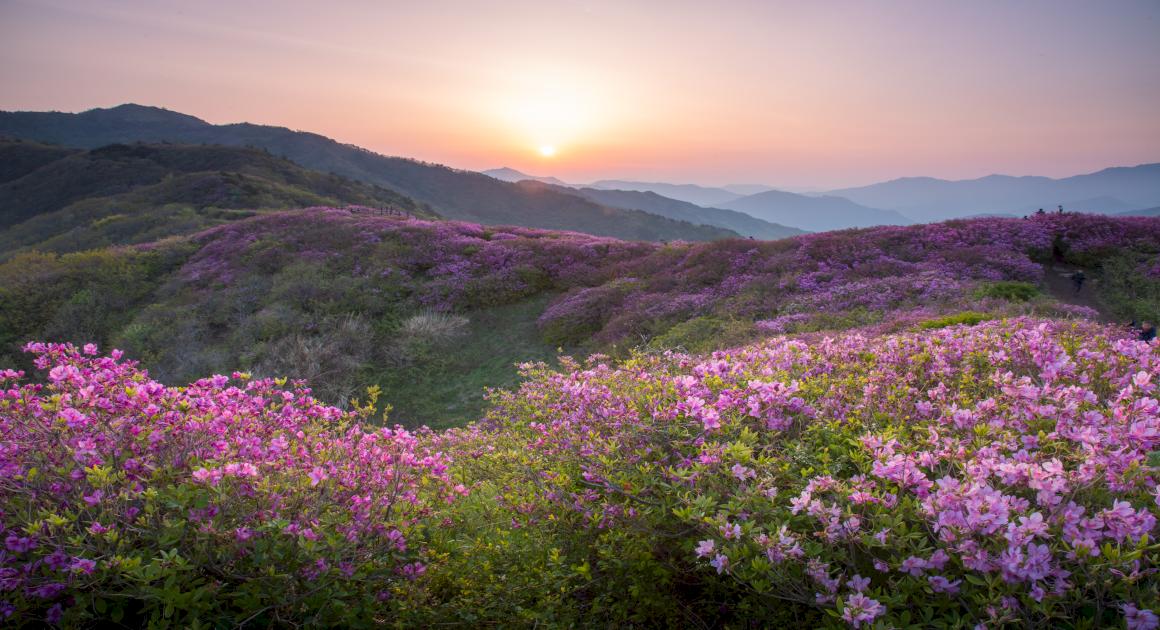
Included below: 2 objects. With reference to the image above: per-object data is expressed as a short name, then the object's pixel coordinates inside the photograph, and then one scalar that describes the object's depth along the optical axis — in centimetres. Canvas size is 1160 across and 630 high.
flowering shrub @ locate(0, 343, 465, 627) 234
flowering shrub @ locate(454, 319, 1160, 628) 196
